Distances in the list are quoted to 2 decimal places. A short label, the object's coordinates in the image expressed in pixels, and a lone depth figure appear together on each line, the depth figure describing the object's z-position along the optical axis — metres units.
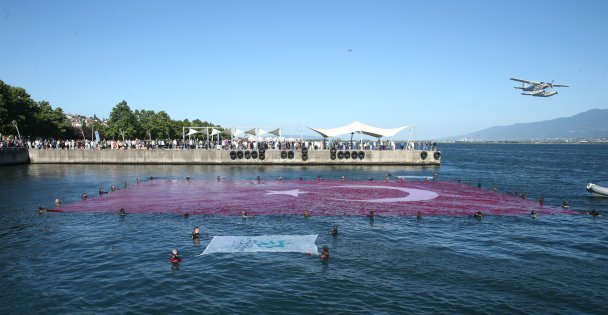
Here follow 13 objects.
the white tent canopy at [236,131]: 93.31
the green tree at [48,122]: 101.19
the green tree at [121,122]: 122.88
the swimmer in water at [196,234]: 26.80
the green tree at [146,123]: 133.12
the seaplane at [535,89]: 111.88
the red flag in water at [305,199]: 37.53
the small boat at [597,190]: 47.48
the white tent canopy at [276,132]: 92.75
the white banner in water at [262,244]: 25.06
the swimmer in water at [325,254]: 23.20
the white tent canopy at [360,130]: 91.19
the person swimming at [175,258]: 22.54
